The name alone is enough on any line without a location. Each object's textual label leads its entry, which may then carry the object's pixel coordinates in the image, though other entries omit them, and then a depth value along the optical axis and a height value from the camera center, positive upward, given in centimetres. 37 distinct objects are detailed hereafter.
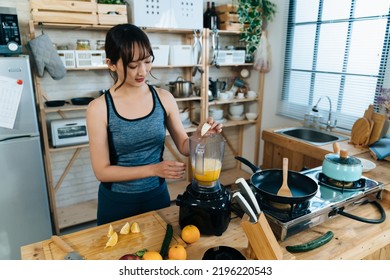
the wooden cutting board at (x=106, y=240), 105 -66
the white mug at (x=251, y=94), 356 -44
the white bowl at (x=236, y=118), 367 -73
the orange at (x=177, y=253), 98 -61
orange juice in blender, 121 -46
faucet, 282 -60
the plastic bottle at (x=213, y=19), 316 +34
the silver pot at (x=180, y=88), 312 -34
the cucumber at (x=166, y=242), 104 -64
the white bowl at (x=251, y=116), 363 -70
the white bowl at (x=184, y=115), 327 -64
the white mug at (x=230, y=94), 350 -44
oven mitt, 234 -3
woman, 123 -34
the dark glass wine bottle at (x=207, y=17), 320 +37
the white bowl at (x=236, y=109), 364 -63
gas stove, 114 -59
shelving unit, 259 -79
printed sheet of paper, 215 -32
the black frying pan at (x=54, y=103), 266 -42
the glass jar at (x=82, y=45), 266 +6
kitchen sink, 277 -72
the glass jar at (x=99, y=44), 278 +7
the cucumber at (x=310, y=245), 107 -65
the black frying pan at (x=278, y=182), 129 -53
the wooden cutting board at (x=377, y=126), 224 -50
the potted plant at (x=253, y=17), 318 +38
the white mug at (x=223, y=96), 343 -45
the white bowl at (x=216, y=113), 351 -65
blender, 115 -53
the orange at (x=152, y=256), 95 -60
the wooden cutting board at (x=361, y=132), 230 -56
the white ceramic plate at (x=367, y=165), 180 -63
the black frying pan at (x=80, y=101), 272 -41
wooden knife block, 95 -56
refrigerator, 220 -88
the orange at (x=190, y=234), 111 -63
